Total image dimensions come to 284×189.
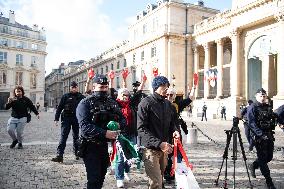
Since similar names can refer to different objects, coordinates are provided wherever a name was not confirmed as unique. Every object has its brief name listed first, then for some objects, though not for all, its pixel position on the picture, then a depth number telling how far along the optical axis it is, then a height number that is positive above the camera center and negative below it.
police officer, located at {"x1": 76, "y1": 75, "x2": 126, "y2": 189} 3.92 -0.37
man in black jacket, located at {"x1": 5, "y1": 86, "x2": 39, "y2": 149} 9.82 -0.31
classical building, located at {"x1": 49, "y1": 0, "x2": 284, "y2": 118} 27.61 +6.00
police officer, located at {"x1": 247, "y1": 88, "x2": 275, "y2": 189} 5.78 -0.56
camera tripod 5.66 -0.65
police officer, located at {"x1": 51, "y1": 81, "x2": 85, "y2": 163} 8.08 -0.36
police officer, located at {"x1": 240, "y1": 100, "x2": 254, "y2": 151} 9.37 -0.60
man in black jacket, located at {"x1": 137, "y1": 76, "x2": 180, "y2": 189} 4.04 -0.40
